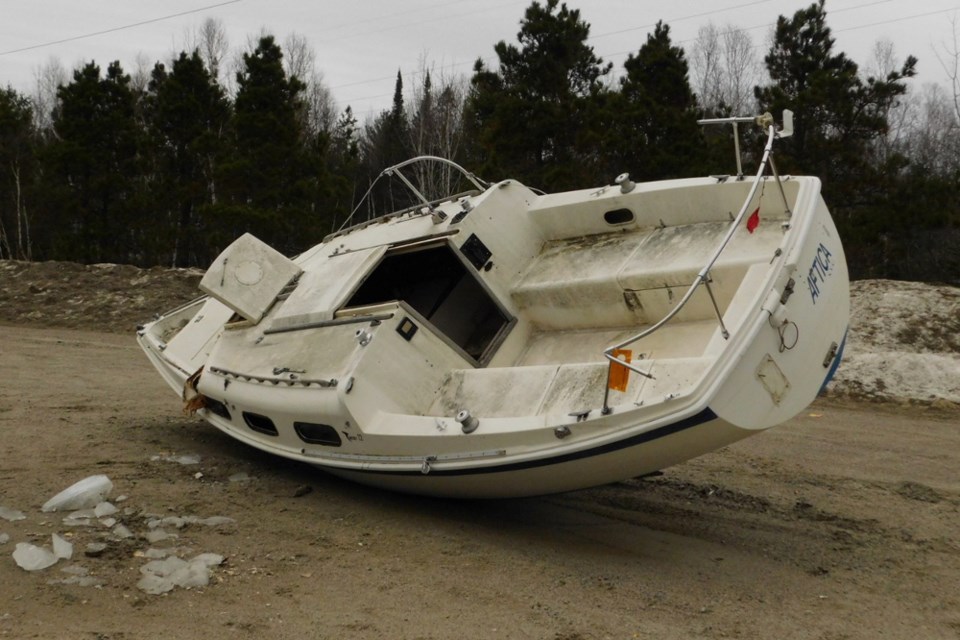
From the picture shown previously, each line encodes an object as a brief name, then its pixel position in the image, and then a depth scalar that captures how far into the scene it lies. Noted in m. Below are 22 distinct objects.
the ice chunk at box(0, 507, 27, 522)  6.00
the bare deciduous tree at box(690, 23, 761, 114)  42.84
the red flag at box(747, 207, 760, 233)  6.55
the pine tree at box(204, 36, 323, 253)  21.86
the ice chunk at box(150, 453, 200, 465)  7.64
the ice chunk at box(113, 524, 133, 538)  5.82
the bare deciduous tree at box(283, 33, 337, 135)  43.11
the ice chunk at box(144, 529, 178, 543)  5.81
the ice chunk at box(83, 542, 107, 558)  5.48
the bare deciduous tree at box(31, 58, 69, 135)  45.47
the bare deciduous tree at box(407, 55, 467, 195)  29.41
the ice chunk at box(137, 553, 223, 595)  5.18
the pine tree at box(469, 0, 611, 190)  20.61
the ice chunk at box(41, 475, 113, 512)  6.18
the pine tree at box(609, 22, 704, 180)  19.06
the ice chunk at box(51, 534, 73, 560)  5.45
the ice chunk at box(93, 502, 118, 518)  6.11
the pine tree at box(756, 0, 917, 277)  17.36
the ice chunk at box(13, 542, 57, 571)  5.30
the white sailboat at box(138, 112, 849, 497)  5.33
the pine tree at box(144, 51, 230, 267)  24.73
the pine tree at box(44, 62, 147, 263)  24.62
